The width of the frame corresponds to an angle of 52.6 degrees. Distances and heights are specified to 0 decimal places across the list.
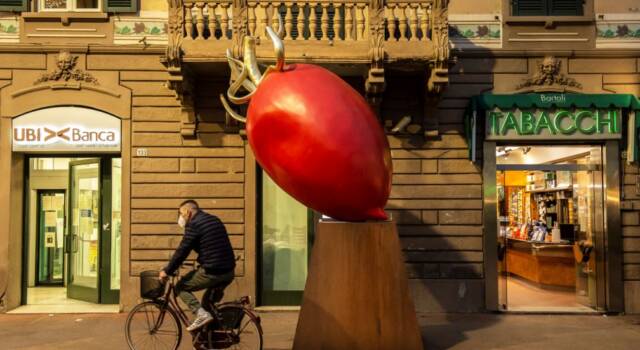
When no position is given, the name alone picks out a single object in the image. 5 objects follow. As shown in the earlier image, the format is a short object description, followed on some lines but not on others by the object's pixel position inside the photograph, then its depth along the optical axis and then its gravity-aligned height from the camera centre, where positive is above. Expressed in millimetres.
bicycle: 6883 -1275
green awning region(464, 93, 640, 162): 10672 +1644
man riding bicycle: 6754 -608
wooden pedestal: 7137 -1010
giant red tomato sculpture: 6816 +658
